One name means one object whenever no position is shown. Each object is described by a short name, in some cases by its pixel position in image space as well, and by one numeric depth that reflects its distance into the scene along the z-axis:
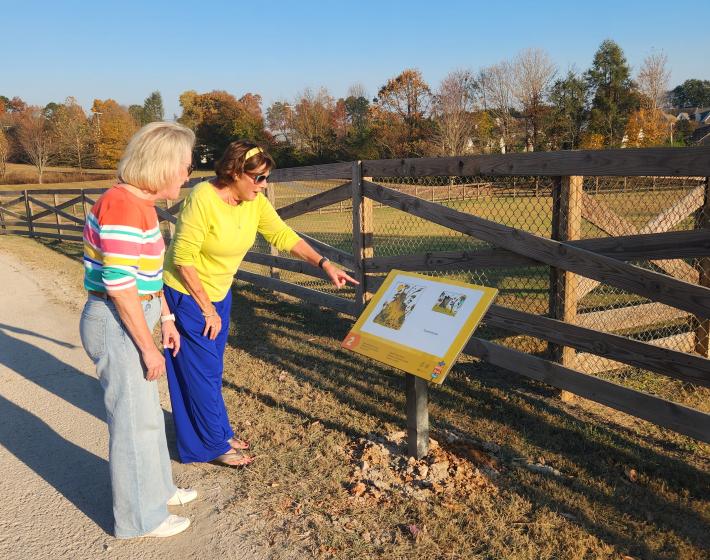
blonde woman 2.43
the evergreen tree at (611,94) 42.41
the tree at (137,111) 90.78
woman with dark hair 3.19
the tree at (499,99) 45.97
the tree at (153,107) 95.36
